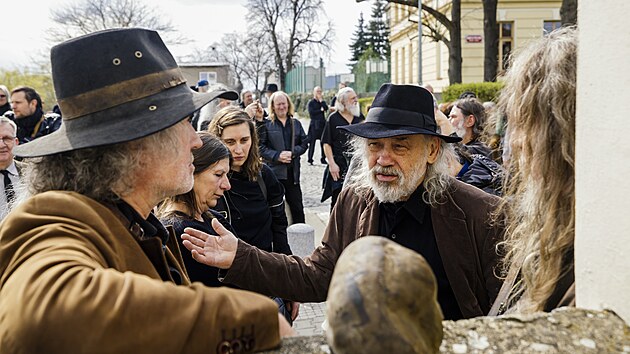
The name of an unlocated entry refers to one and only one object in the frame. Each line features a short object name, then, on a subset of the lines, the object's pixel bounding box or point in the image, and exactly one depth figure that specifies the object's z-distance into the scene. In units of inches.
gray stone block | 212.8
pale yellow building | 1141.7
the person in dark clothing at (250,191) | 174.4
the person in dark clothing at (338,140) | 334.1
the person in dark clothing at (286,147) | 303.4
